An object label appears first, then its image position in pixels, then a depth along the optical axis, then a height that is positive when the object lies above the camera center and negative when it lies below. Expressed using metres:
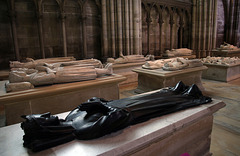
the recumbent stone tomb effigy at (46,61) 4.72 -0.27
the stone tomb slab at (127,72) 6.79 -0.77
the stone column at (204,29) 11.30 +1.15
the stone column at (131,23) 7.83 +1.15
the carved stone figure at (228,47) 10.95 +0.03
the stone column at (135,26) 7.90 +1.01
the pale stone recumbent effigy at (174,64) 5.37 -0.44
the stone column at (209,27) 11.36 +1.29
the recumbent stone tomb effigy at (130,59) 6.83 -0.33
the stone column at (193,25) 11.42 +1.44
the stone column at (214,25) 11.67 +1.44
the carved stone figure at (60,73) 3.65 -0.44
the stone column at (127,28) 7.72 +0.91
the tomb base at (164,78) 5.14 -0.82
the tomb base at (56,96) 3.26 -0.85
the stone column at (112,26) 7.56 +1.01
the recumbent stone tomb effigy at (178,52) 9.05 -0.17
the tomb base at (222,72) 6.86 -0.92
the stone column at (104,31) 7.56 +0.82
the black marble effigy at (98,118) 1.59 -0.67
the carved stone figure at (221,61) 6.99 -0.49
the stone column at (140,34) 8.06 +0.71
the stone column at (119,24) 7.59 +1.09
